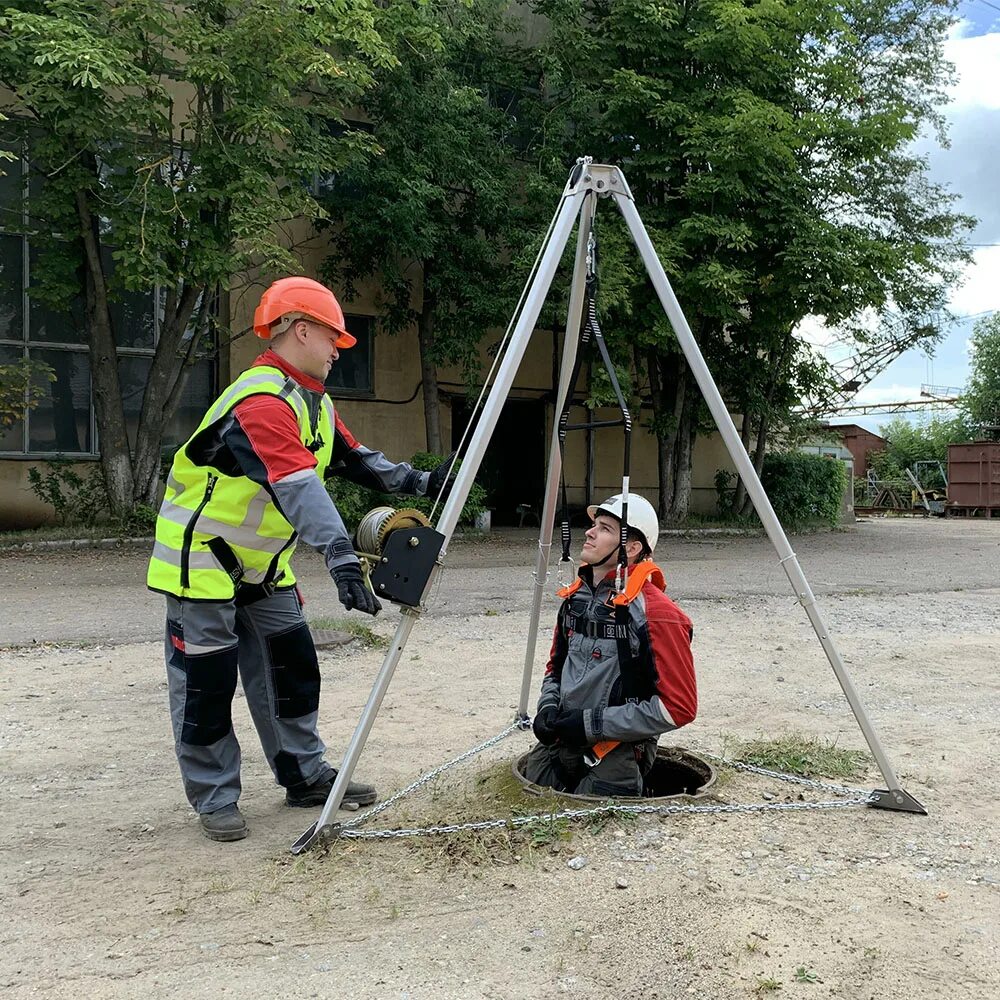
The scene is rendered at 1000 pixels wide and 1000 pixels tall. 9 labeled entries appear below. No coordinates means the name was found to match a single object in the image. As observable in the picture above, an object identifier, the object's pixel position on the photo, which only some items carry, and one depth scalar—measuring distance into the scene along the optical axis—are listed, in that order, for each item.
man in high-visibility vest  3.46
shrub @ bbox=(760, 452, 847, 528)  22.02
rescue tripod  3.40
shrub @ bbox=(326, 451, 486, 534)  14.55
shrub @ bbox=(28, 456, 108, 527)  14.59
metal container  30.80
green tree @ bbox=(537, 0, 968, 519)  15.60
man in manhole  3.76
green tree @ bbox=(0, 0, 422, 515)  11.17
